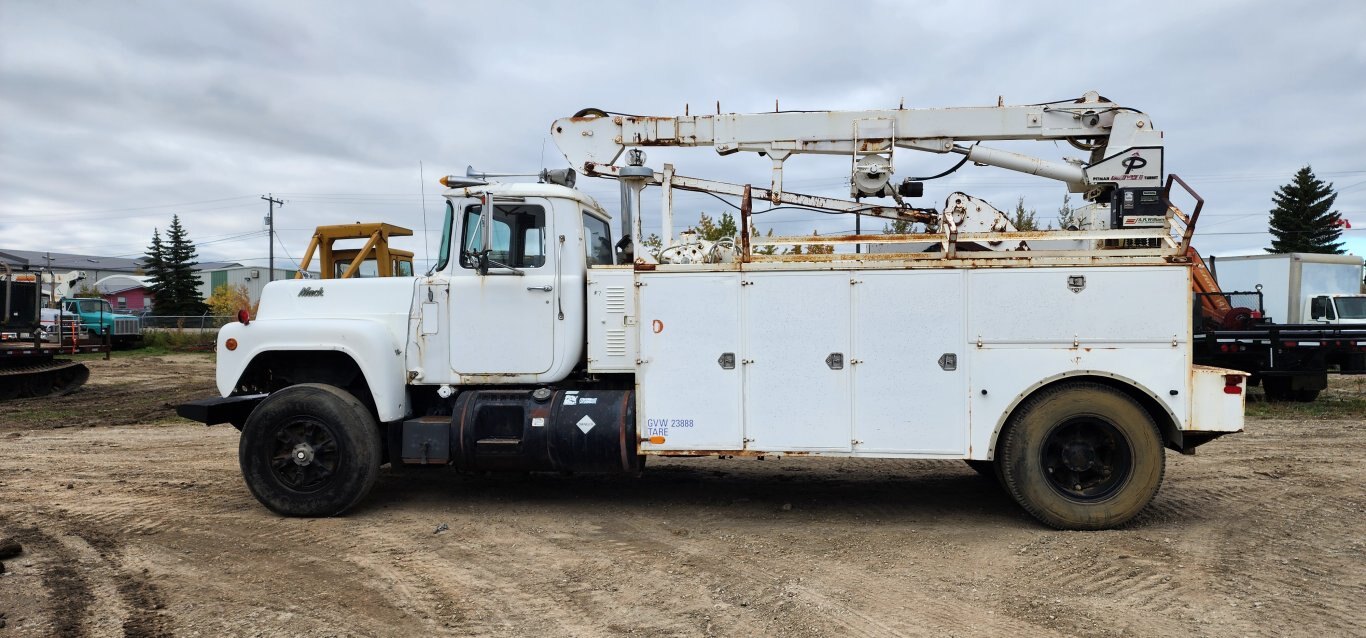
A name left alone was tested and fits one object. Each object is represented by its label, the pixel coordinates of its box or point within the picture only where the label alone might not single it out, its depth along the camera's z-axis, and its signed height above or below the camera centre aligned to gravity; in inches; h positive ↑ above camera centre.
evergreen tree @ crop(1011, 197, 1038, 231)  880.4 +111.3
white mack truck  222.5 -11.1
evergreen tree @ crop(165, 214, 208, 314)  2070.6 +108.8
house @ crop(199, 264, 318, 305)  2839.6 +141.6
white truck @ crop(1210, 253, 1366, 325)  804.0 +32.3
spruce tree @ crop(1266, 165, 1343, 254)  1852.9 +219.0
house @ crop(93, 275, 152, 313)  2696.9 +85.6
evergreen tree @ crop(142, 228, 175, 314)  2048.5 +100.6
